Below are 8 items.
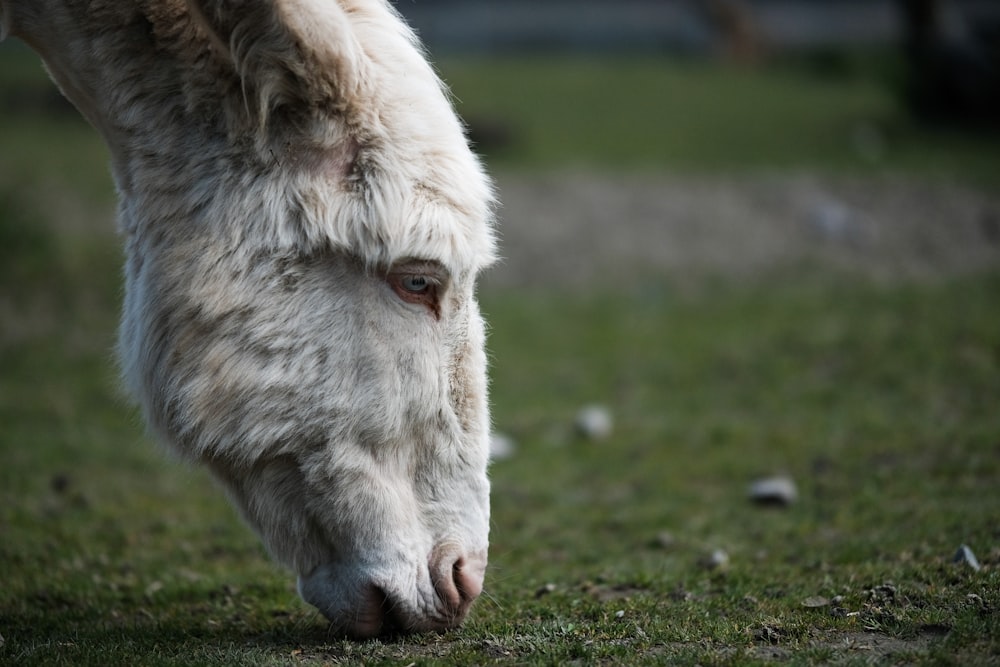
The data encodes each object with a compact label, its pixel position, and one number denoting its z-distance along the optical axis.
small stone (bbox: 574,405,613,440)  14.98
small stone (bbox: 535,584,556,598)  8.32
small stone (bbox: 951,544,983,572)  7.87
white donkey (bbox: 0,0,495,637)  6.31
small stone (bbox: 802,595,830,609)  7.21
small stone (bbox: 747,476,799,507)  11.72
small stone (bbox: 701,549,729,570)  9.26
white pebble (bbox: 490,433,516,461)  14.27
